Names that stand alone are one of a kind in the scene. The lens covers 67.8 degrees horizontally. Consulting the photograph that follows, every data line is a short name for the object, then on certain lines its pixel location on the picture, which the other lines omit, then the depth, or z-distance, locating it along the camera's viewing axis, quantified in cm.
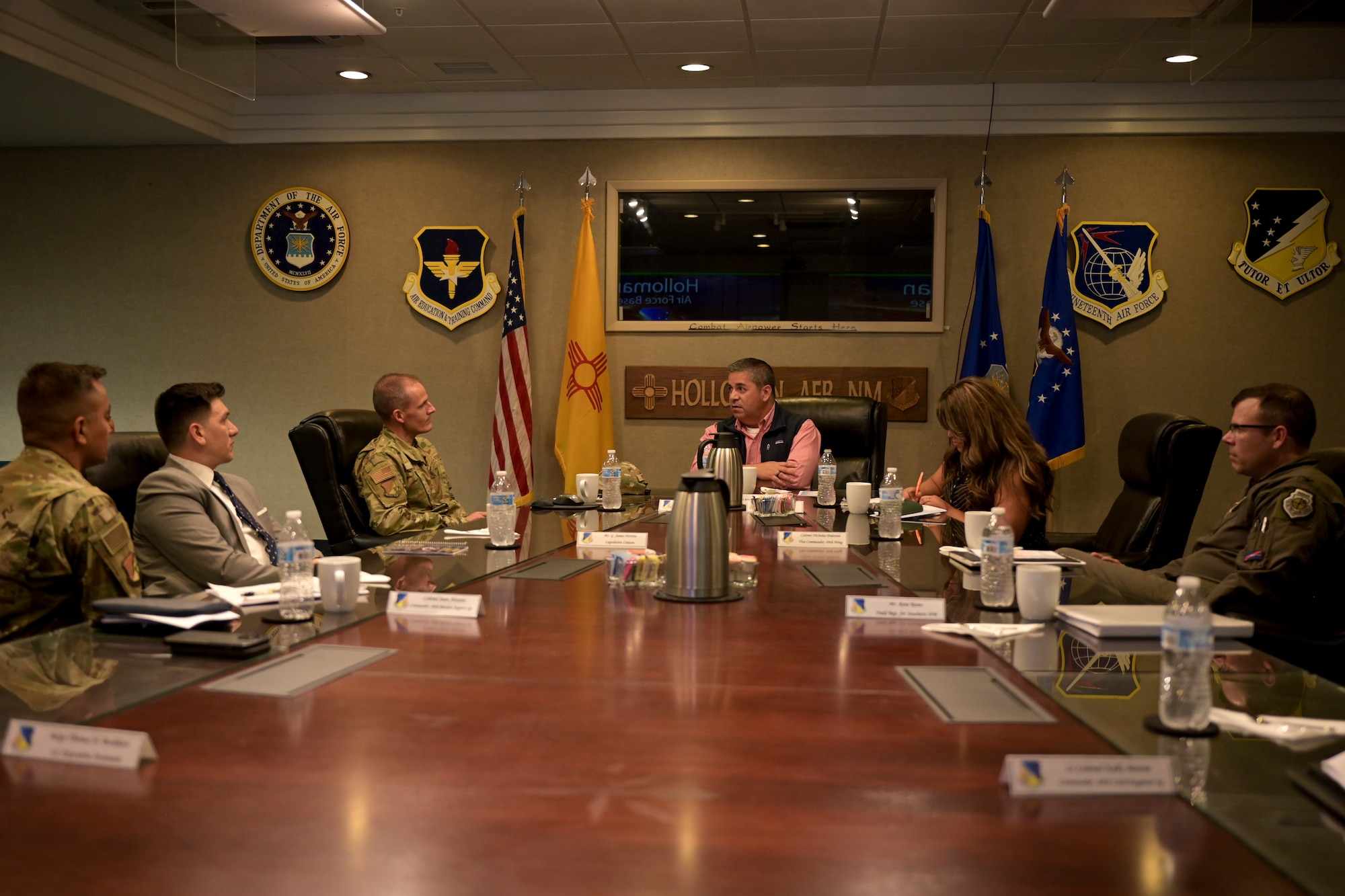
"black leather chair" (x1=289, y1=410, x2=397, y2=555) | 366
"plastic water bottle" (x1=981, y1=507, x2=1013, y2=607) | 184
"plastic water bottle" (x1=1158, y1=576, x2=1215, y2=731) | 115
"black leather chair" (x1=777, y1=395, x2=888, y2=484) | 466
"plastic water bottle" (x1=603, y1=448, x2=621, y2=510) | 356
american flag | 589
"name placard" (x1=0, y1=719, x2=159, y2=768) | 104
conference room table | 82
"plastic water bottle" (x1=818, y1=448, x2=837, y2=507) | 381
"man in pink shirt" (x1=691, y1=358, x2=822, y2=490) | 463
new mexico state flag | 586
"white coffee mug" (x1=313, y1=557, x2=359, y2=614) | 177
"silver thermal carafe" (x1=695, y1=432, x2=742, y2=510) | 365
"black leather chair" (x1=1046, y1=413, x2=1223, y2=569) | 346
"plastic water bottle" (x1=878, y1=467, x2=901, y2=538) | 282
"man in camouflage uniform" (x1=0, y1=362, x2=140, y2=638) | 208
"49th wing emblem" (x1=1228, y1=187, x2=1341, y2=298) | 554
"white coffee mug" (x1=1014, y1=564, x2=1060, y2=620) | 174
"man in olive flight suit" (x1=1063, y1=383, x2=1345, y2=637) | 239
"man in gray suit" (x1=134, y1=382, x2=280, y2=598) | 237
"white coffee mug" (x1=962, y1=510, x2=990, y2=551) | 240
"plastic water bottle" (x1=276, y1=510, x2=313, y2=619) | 173
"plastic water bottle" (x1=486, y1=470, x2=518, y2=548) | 263
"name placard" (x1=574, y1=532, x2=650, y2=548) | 264
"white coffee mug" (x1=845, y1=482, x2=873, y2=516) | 342
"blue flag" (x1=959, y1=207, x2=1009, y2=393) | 560
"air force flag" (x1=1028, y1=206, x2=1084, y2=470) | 553
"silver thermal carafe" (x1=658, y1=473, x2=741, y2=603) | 187
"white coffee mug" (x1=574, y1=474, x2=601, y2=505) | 388
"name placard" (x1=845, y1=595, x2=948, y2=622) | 178
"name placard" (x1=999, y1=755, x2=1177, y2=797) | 98
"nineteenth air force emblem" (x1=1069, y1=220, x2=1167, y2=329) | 566
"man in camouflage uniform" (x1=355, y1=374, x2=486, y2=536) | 377
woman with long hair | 318
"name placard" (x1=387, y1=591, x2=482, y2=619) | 179
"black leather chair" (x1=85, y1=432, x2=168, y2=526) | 295
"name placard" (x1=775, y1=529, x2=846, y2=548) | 271
